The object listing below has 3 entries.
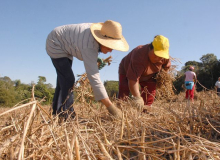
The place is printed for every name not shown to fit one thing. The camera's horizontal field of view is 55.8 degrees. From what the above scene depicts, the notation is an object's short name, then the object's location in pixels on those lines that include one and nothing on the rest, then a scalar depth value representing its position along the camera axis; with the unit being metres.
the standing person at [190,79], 5.64
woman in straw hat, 1.93
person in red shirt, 2.22
